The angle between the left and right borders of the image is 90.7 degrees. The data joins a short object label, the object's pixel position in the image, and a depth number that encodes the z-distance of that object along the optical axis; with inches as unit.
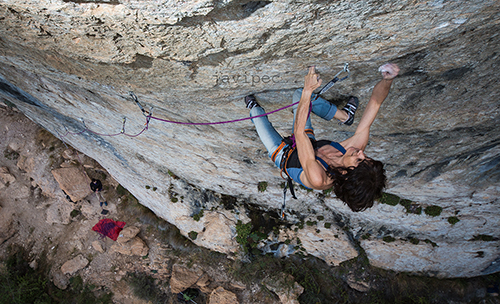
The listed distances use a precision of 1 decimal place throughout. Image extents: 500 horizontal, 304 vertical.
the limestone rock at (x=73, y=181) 353.4
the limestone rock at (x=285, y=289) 299.3
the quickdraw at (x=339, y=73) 107.1
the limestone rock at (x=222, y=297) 309.9
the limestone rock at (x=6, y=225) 343.3
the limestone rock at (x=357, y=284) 305.6
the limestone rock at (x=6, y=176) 354.4
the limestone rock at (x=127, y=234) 341.1
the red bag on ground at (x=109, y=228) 346.0
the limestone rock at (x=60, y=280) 342.6
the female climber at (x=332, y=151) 95.6
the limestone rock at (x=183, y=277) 323.3
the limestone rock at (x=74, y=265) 343.3
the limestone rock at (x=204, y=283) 322.0
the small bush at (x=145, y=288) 331.3
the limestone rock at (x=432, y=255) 257.6
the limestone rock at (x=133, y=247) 339.0
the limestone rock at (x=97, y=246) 348.5
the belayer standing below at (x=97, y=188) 358.3
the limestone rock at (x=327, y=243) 277.3
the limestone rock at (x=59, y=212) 358.3
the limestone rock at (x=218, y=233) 297.7
